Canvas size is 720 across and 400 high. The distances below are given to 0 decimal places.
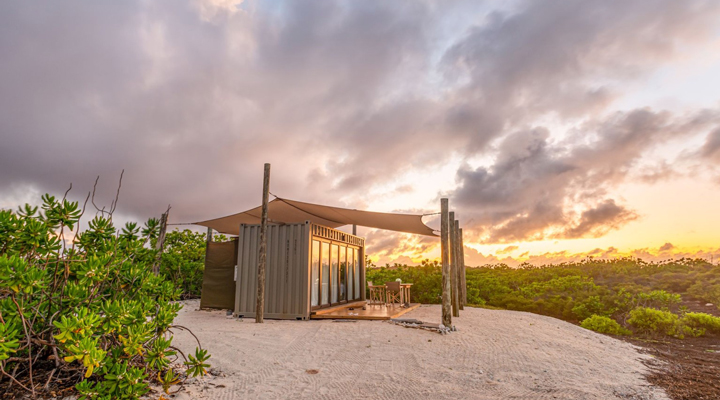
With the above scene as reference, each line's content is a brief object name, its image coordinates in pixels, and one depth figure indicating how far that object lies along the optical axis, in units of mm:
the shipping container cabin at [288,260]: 7750
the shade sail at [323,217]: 7703
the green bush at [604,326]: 8445
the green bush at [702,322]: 8086
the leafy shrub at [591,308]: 10077
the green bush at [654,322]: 8188
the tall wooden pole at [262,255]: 7141
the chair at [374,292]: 9897
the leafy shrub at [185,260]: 11516
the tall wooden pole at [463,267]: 9930
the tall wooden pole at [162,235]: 9250
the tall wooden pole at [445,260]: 6301
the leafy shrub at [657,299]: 9680
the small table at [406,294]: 9881
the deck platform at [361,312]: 7384
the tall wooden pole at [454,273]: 8070
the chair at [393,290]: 9398
